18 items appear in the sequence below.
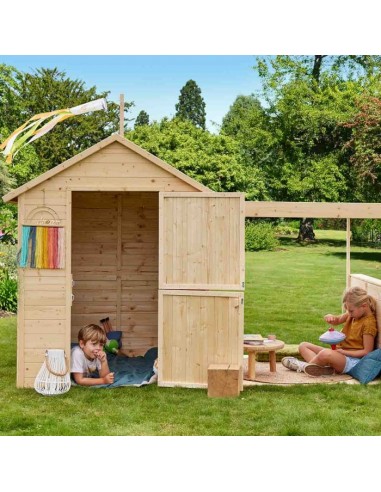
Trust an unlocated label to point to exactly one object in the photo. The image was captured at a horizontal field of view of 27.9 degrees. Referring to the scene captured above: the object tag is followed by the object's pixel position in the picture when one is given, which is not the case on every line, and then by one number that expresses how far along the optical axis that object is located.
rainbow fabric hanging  9.03
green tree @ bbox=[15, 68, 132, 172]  35.66
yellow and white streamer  9.80
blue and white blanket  9.32
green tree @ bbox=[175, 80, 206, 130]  38.34
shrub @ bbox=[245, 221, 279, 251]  27.08
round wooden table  9.43
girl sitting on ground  9.75
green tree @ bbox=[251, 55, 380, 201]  29.36
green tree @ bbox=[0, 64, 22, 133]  32.50
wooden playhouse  8.98
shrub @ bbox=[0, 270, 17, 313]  15.21
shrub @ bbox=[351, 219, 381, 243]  29.04
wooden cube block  8.63
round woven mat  9.42
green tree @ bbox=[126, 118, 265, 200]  28.84
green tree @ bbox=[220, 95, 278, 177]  31.11
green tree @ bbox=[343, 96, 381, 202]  26.47
